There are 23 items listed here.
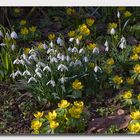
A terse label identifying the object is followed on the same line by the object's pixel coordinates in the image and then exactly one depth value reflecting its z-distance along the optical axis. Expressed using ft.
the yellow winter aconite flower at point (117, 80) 12.34
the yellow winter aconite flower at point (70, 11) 14.75
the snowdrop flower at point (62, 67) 11.90
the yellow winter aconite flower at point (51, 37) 13.53
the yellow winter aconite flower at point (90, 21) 14.18
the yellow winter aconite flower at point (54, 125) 11.07
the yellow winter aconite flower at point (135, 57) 12.71
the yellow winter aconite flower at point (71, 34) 13.64
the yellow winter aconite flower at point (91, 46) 12.91
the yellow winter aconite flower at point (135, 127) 11.00
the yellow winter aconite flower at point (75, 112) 11.25
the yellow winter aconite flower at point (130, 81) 12.41
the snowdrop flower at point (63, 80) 11.98
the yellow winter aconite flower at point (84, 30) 13.58
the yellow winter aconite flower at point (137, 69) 12.31
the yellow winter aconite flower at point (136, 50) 13.01
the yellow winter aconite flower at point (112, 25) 13.91
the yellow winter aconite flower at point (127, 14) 14.45
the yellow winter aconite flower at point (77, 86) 12.09
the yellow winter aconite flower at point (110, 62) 12.64
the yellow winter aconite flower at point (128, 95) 11.85
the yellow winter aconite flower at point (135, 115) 11.21
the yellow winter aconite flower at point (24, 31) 14.08
